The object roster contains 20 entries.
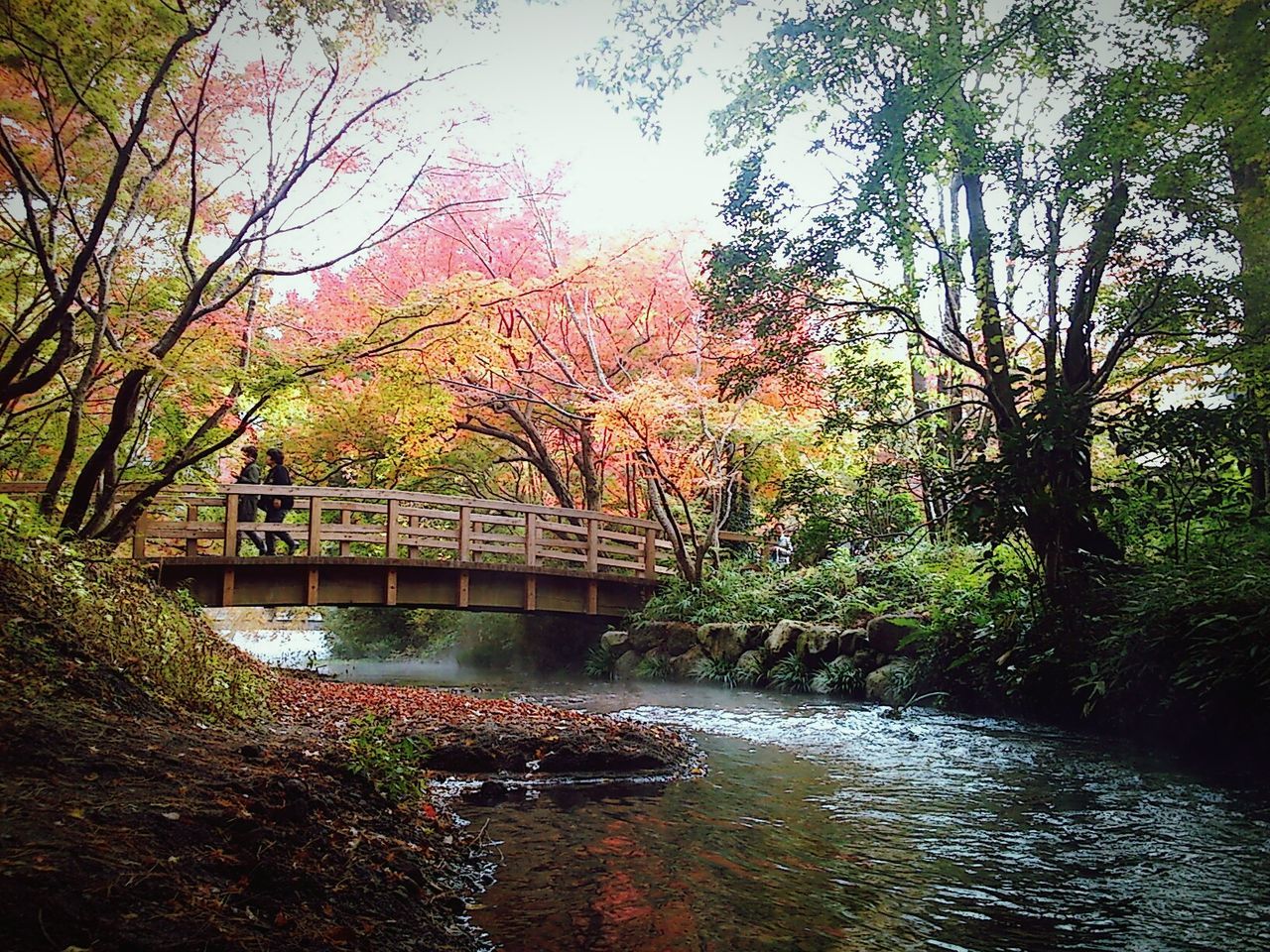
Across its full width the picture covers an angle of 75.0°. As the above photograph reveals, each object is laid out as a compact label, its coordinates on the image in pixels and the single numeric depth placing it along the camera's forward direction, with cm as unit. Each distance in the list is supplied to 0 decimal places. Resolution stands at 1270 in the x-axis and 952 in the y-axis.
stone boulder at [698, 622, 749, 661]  1238
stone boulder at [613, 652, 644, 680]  1428
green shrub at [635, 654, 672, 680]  1346
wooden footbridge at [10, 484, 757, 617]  1168
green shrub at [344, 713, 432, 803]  345
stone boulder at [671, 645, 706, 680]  1298
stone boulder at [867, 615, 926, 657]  955
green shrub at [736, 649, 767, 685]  1155
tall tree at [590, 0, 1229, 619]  734
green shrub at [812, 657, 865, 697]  999
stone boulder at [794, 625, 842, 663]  1067
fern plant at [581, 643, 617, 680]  1481
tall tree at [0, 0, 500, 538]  557
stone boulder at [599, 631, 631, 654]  1495
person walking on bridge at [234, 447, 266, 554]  1236
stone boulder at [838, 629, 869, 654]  1030
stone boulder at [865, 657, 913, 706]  904
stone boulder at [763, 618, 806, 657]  1135
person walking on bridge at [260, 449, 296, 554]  1260
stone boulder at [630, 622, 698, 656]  1362
